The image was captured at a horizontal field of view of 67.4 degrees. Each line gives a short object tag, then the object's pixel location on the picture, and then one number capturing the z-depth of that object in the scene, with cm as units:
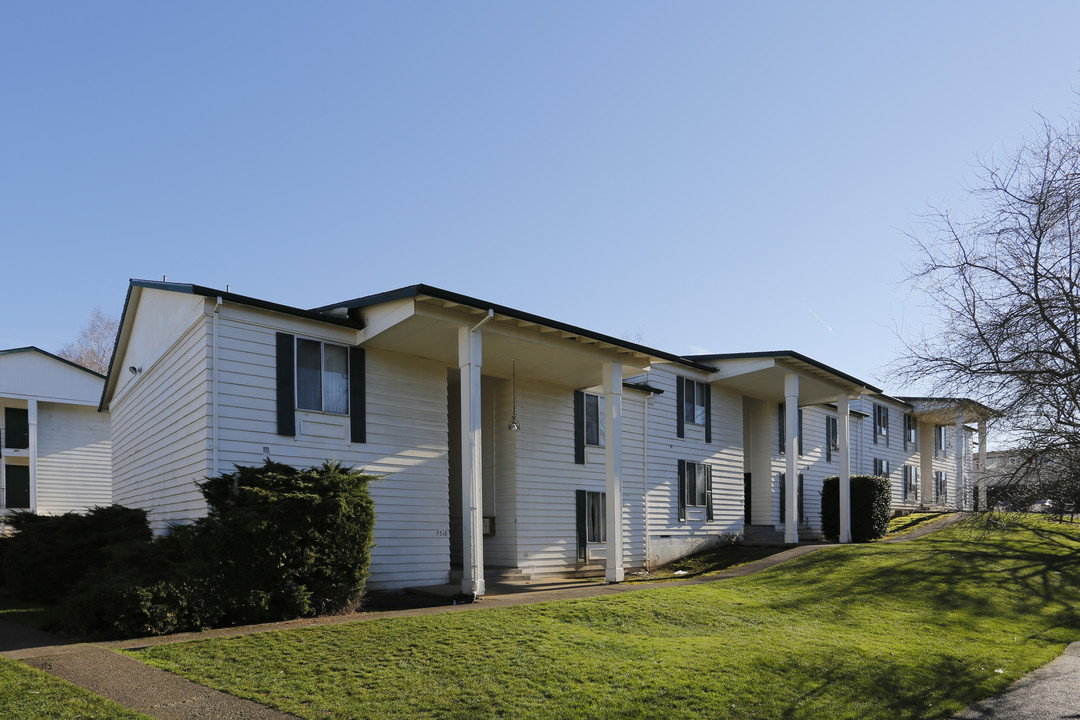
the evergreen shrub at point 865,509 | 2472
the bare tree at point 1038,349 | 920
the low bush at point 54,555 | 1509
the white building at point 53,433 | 2595
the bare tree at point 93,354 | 4406
